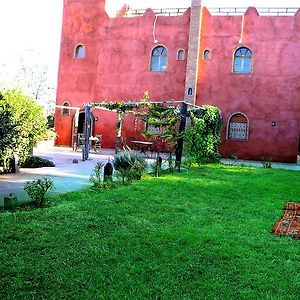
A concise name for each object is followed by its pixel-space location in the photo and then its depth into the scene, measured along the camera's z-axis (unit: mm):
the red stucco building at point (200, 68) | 18406
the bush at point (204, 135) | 13125
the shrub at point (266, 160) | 14657
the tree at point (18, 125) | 8719
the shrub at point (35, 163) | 11070
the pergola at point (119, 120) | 12266
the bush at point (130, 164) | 9302
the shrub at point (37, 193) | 5910
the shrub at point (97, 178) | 7997
